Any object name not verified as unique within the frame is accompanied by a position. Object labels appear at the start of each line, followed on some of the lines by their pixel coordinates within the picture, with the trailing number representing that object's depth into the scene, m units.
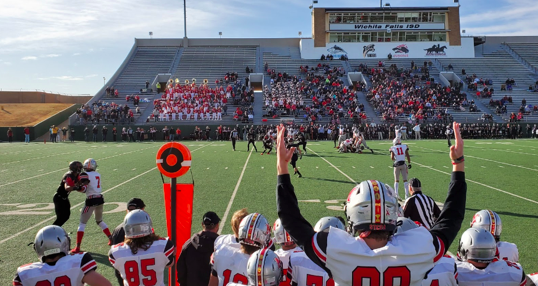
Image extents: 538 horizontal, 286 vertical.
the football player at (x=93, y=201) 6.88
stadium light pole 50.58
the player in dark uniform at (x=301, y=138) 20.25
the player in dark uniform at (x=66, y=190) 6.81
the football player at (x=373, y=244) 1.95
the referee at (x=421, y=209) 5.67
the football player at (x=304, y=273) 3.19
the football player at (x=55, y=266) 3.05
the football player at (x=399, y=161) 10.62
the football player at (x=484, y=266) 3.02
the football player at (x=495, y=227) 3.93
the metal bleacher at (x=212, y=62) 45.44
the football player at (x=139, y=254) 3.53
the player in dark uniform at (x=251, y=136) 23.02
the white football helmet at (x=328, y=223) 3.57
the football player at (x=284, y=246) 3.54
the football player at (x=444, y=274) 3.10
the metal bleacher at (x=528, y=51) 49.97
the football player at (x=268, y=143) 21.83
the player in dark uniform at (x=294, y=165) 13.72
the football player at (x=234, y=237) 3.49
